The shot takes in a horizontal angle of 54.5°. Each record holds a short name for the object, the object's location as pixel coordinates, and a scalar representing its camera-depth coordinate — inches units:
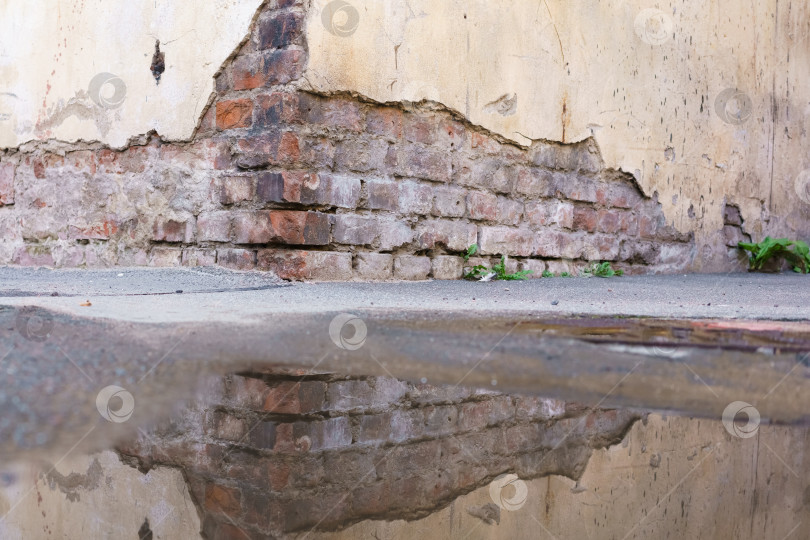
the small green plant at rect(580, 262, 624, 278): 149.5
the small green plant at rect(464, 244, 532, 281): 128.6
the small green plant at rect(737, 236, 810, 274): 184.4
